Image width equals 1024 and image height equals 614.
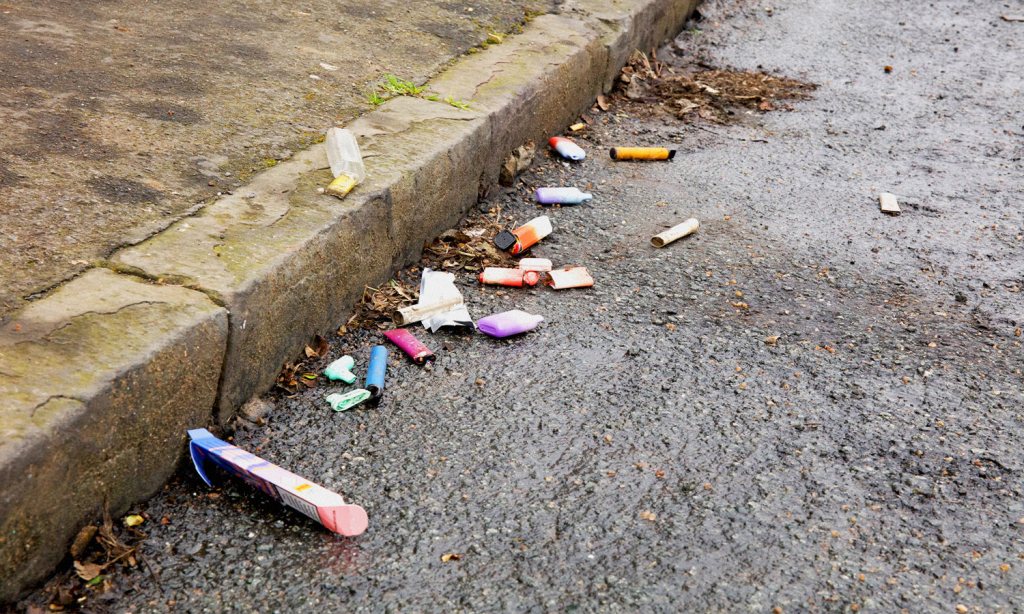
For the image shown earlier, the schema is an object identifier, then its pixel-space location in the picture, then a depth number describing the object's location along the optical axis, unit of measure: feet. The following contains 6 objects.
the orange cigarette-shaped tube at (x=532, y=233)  10.21
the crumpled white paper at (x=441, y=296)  8.75
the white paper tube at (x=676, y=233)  10.44
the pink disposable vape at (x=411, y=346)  8.24
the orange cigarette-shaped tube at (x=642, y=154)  12.67
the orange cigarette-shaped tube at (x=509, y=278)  9.55
